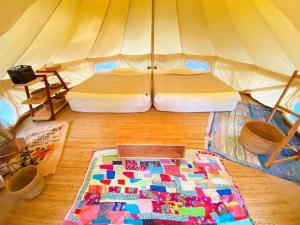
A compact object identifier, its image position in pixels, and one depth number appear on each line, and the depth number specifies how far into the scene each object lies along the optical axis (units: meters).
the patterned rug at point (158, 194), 1.53
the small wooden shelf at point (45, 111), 2.92
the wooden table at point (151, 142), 1.89
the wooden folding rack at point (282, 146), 1.78
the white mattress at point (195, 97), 2.94
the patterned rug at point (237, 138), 2.04
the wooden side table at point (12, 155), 1.67
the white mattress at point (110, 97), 2.93
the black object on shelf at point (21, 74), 2.43
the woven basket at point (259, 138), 2.10
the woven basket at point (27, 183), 1.61
